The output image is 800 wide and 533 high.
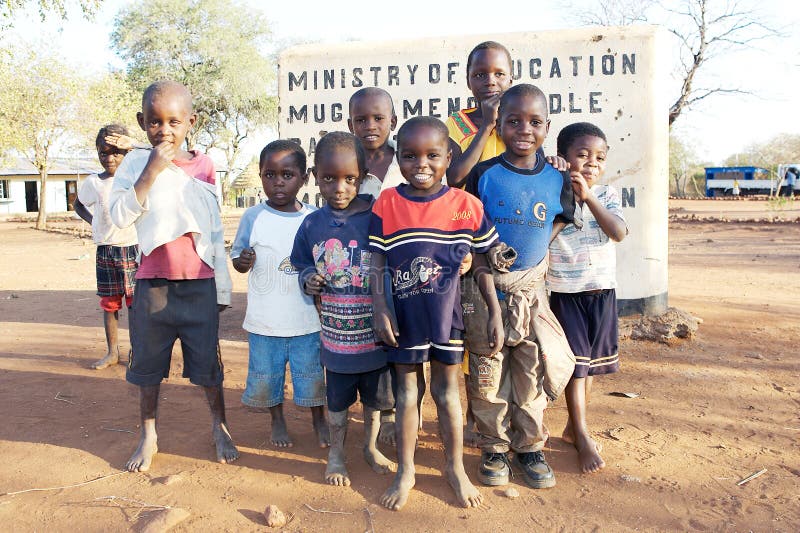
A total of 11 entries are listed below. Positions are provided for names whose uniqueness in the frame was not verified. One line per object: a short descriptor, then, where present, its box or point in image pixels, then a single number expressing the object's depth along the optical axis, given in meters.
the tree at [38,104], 19.55
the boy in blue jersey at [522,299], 2.53
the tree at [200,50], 24.77
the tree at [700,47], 16.84
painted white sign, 4.98
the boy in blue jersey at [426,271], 2.35
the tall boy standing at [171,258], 2.66
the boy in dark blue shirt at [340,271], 2.55
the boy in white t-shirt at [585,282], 2.82
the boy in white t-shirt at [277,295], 2.87
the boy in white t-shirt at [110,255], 4.33
